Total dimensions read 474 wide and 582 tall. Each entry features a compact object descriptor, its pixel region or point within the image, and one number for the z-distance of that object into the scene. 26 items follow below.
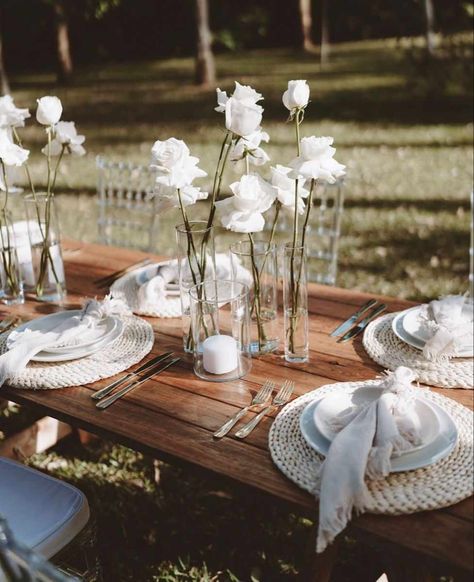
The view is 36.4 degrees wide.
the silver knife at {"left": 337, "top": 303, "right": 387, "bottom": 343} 1.91
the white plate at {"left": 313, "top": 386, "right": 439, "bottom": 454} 1.38
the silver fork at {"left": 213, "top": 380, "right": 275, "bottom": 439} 1.50
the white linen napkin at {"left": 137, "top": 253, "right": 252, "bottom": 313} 2.12
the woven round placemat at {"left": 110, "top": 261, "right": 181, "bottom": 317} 2.10
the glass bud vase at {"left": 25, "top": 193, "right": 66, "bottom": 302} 2.16
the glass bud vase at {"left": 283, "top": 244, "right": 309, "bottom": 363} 1.70
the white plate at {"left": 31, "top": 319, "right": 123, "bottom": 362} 1.80
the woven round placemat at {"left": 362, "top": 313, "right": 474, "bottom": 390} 1.64
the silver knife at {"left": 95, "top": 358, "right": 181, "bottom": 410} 1.63
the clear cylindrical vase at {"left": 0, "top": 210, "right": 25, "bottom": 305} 2.18
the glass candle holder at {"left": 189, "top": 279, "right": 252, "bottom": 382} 1.71
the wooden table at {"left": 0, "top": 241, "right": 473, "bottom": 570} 1.21
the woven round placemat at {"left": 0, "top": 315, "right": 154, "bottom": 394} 1.73
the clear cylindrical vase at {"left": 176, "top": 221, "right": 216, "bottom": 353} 1.79
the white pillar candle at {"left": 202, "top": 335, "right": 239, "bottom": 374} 1.72
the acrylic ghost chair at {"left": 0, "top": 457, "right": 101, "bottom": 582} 1.68
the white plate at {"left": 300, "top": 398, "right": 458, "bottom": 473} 1.31
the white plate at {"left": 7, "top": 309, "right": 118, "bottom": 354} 1.82
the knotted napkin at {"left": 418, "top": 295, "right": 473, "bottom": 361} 1.67
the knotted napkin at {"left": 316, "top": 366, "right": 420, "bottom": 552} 1.22
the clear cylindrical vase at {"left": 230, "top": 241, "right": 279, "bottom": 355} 1.79
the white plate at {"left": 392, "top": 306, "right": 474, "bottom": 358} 1.72
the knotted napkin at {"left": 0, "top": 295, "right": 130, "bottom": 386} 1.75
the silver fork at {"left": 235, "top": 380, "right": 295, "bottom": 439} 1.49
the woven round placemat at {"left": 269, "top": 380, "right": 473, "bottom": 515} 1.24
